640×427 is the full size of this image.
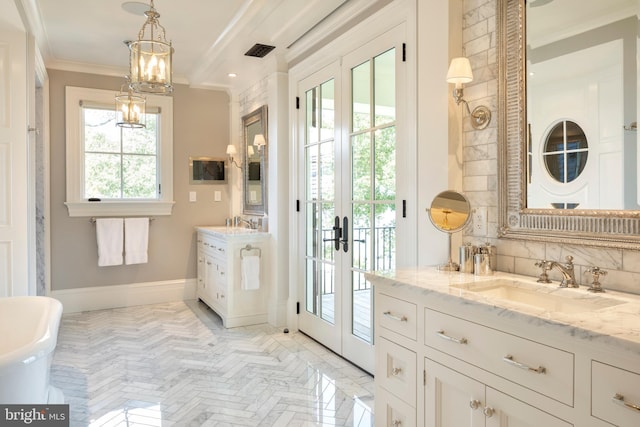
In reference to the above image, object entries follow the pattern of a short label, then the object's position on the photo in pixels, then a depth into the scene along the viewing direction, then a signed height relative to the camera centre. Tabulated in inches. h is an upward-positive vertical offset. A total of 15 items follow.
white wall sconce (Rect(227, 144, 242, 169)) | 196.5 +25.0
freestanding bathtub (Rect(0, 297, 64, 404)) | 69.6 -25.9
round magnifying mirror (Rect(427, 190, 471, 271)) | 82.6 -1.1
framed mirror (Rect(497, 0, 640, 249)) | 64.0 +13.9
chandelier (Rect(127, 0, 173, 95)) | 84.2 +26.9
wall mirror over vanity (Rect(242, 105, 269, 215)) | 177.9 +19.9
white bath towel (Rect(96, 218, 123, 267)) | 184.4 -13.8
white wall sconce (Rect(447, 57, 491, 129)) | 79.0 +22.8
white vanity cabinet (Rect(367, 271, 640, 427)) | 44.4 -19.7
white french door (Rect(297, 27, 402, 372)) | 110.4 +5.1
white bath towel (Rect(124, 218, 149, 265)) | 188.9 -13.9
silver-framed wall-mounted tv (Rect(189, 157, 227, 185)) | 205.6 +17.9
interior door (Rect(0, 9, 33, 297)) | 125.3 +12.2
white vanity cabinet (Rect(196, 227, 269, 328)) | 159.9 -26.9
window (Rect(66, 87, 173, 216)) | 182.5 +21.6
